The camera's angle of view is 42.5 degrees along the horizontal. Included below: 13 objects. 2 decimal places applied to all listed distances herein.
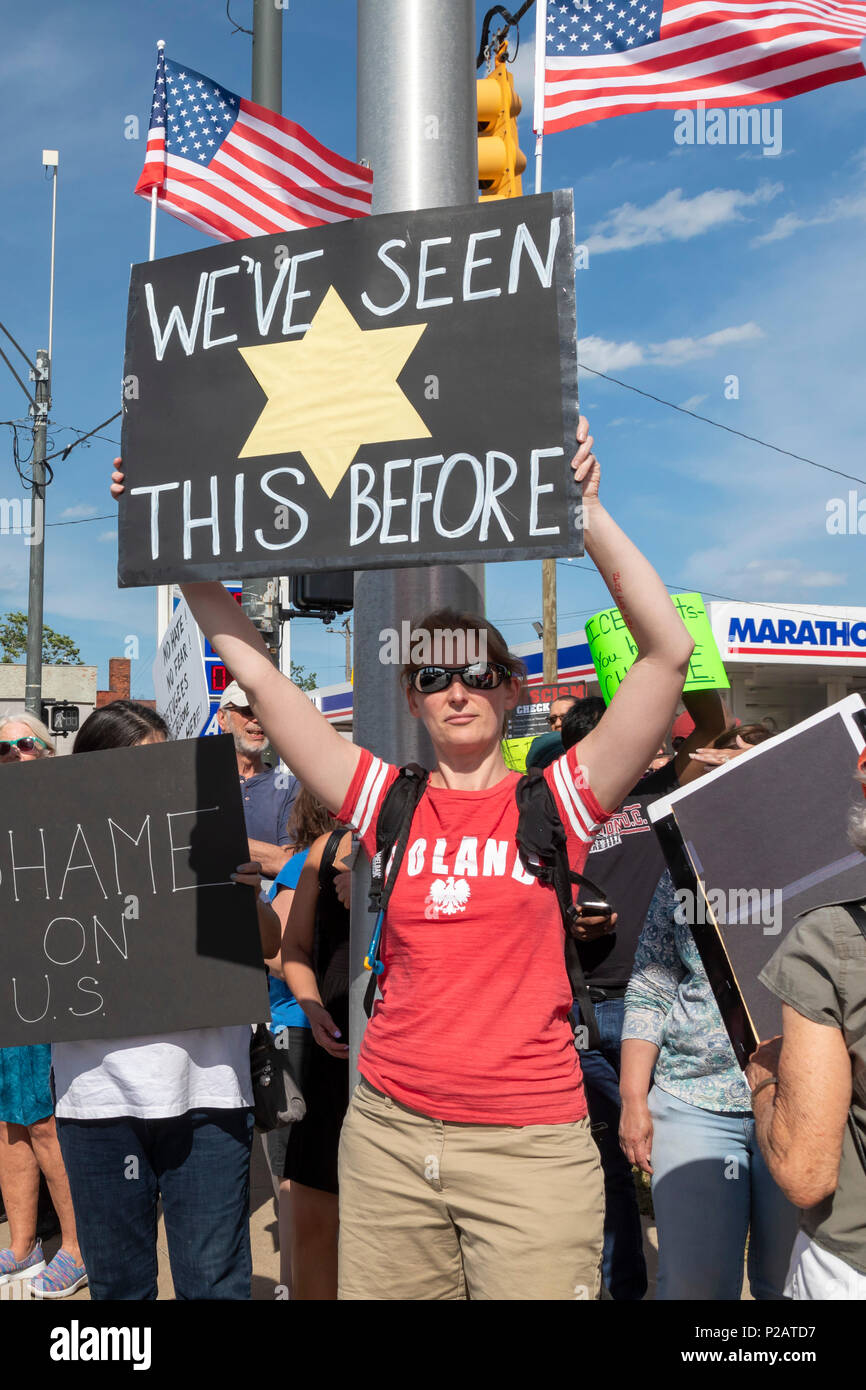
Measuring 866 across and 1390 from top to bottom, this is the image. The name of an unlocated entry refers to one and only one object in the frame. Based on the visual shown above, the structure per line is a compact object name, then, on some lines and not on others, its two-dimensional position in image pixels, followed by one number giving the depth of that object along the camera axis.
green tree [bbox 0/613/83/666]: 50.62
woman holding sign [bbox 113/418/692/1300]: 2.29
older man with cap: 5.47
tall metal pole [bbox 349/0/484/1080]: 2.99
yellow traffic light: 5.91
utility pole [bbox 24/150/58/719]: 18.62
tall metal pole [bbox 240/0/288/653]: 7.71
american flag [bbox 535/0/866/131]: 5.19
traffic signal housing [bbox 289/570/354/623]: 5.08
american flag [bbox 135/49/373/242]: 6.94
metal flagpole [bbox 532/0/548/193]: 4.79
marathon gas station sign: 21.92
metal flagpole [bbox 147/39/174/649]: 10.09
